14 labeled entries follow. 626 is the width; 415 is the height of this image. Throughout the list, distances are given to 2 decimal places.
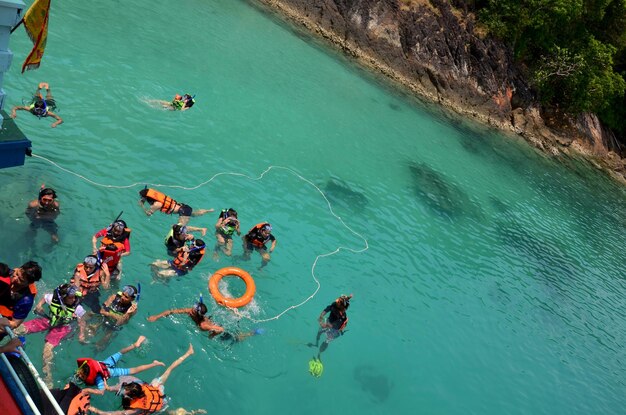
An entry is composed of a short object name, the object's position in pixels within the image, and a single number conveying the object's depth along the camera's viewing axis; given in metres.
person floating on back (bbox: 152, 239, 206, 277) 11.62
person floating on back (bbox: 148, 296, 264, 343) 10.42
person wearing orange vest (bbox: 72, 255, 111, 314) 9.63
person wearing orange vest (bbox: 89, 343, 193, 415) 8.05
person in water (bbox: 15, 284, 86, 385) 8.74
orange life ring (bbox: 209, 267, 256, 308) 11.69
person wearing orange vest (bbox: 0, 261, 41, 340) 7.47
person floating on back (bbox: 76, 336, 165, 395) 8.25
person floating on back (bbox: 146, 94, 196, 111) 18.28
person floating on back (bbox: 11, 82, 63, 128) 14.09
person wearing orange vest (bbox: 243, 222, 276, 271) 13.38
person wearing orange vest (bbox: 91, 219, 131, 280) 10.31
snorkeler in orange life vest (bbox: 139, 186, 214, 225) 13.11
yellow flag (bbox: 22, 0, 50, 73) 7.28
